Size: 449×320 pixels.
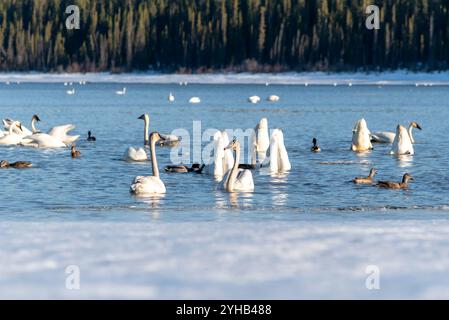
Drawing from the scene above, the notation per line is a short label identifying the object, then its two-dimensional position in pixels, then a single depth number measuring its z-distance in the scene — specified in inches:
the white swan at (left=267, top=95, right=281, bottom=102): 3331.4
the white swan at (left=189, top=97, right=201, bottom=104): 3140.5
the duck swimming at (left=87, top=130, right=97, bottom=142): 1512.1
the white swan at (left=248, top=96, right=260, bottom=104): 3228.3
